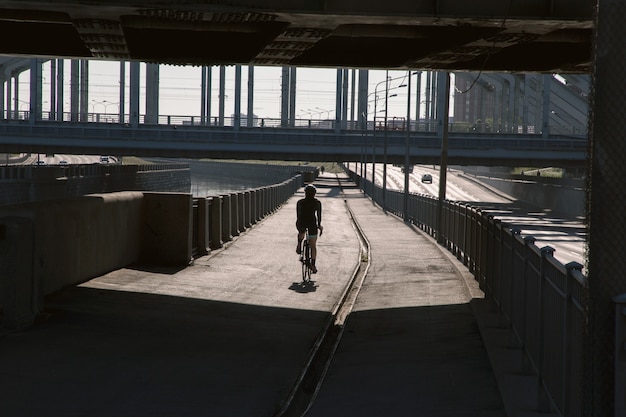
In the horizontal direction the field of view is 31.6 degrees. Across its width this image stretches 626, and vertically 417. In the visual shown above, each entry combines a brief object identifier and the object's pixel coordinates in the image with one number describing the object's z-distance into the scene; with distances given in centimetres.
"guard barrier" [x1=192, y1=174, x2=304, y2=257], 2627
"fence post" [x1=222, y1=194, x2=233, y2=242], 3191
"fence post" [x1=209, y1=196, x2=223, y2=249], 2916
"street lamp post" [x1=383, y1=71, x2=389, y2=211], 7337
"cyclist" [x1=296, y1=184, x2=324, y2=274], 2147
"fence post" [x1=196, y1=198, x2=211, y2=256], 2614
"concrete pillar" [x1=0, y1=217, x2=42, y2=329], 1346
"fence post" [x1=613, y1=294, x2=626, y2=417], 671
